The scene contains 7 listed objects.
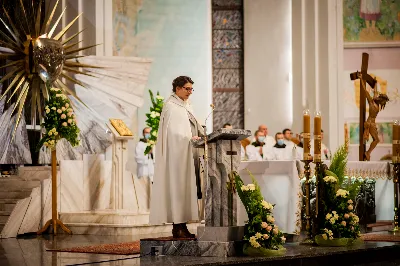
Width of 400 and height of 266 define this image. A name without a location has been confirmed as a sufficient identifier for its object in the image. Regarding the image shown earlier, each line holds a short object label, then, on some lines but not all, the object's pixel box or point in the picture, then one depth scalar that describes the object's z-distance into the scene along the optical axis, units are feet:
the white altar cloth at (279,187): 35.29
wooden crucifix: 44.55
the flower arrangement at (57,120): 43.78
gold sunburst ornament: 48.24
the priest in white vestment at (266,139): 56.59
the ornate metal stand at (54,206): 43.32
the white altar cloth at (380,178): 41.01
